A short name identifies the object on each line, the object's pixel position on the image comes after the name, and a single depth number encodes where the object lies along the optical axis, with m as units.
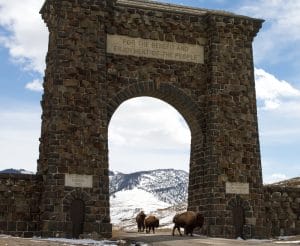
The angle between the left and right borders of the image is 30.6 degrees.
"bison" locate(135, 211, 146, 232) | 27.69
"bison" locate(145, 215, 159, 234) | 25.98
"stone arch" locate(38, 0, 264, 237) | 22.44
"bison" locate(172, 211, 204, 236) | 21.56
